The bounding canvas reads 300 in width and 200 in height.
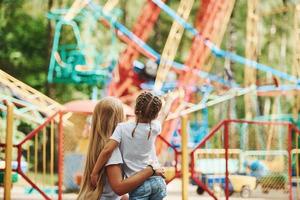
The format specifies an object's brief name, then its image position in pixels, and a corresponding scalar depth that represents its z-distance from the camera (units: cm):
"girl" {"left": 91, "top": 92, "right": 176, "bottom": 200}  375
